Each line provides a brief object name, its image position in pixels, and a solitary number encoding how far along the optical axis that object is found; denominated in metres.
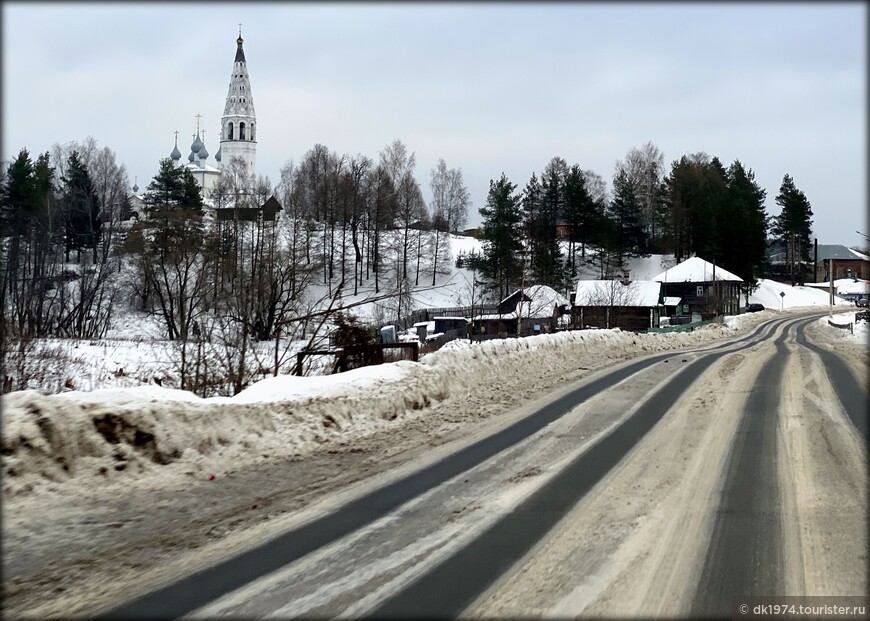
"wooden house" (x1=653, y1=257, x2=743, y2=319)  80.88
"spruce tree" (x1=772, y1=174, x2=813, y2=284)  110.25
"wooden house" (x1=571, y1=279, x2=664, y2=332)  59.91
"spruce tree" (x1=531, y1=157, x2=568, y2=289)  82.62
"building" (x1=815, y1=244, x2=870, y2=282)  129.50
